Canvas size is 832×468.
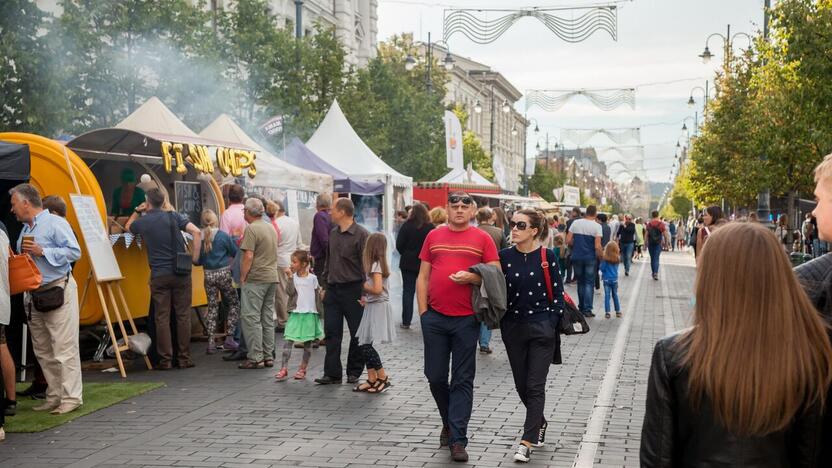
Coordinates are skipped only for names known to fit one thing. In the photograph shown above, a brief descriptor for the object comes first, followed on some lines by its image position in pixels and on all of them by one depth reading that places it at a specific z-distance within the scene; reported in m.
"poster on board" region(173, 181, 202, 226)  14.20
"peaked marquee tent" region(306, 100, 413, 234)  21.34
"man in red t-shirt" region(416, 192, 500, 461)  6.85
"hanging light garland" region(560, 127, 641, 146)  73.36
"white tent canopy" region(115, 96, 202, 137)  14.37
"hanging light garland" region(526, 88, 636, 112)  35.32
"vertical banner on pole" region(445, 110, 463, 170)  30.83
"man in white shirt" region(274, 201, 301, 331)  13.29
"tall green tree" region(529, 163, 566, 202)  92.12
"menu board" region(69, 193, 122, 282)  10.26
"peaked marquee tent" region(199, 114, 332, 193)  16.42
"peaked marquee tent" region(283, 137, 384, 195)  19.78
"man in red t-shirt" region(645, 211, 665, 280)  27.81
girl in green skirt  10.11
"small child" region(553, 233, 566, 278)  21.57
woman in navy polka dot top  6.89
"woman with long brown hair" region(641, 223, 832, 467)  2.76
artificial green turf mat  8.07
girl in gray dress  9.11
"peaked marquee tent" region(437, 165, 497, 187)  32.50
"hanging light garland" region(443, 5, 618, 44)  19.31
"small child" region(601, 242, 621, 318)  16.39
